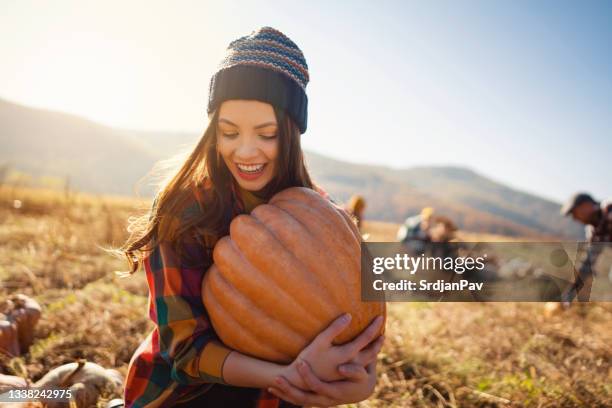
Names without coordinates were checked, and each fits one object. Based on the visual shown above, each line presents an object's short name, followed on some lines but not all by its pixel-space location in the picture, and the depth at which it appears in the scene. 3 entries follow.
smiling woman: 1.64
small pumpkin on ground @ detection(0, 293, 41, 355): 3.11
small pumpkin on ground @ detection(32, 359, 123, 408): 2.40
